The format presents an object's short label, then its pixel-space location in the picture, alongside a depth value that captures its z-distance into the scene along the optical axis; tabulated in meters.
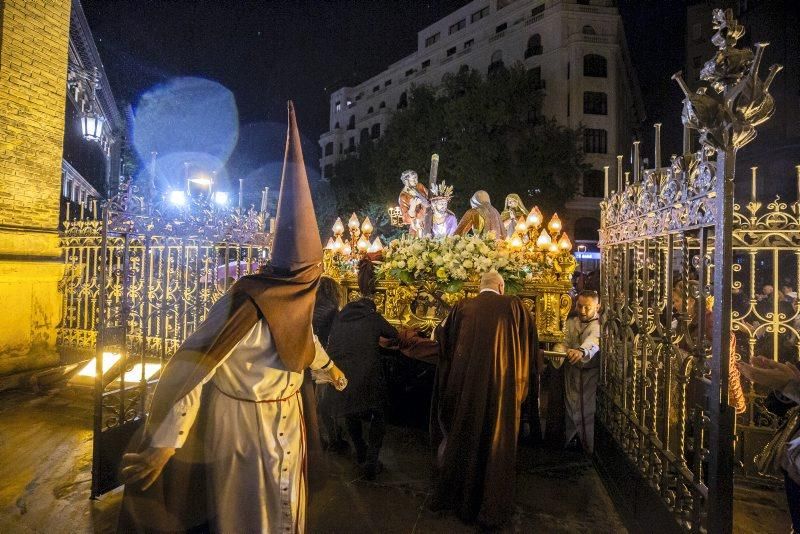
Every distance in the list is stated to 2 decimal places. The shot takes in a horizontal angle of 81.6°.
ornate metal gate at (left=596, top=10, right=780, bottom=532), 2.68
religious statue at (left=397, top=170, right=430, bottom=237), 7.11
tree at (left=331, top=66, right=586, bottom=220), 23.50
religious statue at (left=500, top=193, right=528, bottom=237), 7.31
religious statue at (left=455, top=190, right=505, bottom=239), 6.56
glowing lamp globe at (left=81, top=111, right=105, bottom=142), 9.92
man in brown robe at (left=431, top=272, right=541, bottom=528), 3.98
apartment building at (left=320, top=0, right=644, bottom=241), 31.25
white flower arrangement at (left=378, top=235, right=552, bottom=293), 5.48
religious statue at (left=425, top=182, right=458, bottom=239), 6.79
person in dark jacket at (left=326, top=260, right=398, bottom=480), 4.82
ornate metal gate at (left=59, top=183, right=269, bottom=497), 4.31
